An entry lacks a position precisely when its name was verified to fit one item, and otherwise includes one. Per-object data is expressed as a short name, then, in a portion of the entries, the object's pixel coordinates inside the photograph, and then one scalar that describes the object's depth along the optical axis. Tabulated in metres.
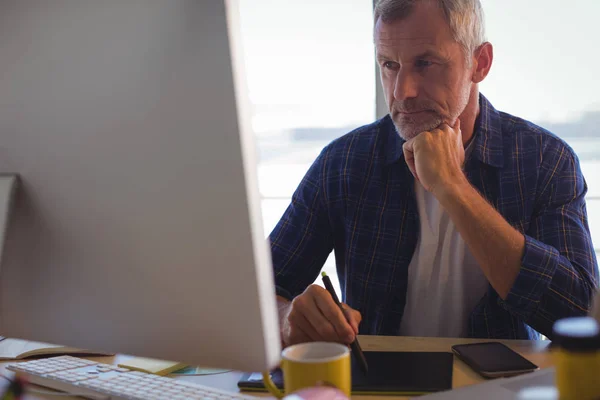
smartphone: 0.94
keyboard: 0.78
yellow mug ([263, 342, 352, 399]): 0.73
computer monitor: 0.59
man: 1.40
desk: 0.92
